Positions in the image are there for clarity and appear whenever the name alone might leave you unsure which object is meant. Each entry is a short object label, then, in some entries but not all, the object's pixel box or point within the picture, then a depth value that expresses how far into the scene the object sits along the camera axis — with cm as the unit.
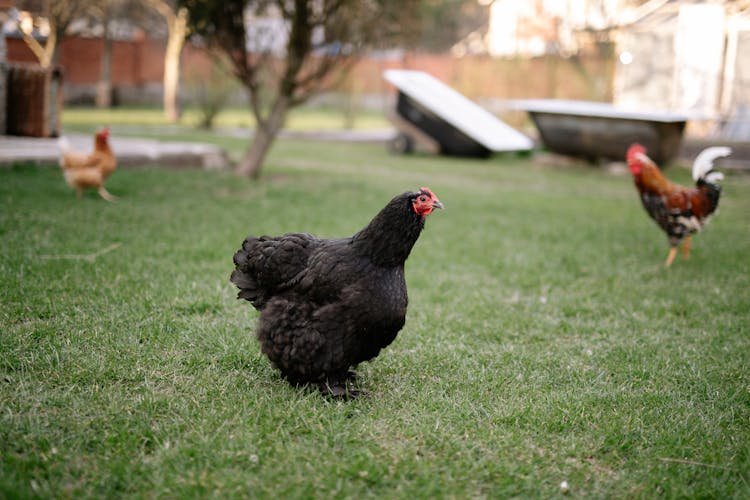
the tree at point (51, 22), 1873
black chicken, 314
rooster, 601
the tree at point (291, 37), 947
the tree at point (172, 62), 2110
